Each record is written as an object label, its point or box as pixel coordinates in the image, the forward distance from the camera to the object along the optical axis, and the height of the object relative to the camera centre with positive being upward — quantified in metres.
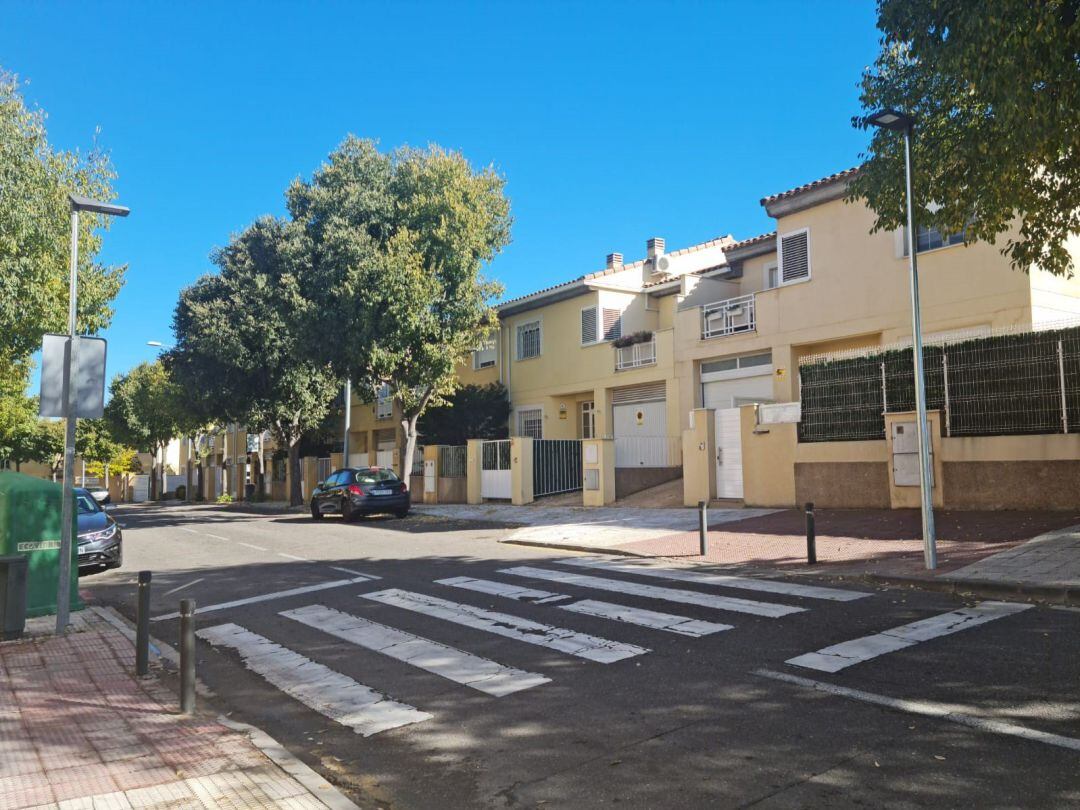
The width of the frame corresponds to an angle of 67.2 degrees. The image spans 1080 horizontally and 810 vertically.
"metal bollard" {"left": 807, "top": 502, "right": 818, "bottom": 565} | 11.20 -1.24
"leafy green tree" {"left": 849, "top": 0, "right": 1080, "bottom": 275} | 7.99 +3.87
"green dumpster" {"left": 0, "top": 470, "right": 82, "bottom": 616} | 8.88 -0.71
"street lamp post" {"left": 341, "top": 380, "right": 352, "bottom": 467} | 30.09 +1.71
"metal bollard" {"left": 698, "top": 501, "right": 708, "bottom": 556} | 12.68 -1.13
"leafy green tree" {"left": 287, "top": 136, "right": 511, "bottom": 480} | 22.77 +5.81
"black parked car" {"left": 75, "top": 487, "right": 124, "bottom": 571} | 13.12 -1.21
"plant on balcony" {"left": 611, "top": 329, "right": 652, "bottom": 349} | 26.33 +3.84
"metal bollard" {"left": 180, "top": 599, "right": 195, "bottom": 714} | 5.68 -1.37
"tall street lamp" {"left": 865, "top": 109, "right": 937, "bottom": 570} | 10.09 +1.19
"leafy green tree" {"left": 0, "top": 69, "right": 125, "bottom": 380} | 16.28 +4.93
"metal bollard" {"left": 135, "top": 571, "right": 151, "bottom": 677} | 6.65 -1.37
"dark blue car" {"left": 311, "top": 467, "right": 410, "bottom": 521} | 22.89 -0.94
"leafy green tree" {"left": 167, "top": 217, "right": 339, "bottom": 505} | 26.86 +4.48
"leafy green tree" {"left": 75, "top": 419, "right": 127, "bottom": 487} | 63.06 +1.71
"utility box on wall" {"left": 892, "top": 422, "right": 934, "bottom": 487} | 15.26 -0.06
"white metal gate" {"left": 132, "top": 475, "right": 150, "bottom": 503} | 66.12 -1.99
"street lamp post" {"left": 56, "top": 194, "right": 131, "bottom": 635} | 8.04 +0.25
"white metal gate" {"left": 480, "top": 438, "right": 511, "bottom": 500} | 26.41 -0.37
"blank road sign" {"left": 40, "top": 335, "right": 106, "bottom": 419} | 7.93 +0.88
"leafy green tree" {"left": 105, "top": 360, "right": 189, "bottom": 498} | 53.00 +3.54
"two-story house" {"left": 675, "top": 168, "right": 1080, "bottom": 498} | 17.20 +3.61
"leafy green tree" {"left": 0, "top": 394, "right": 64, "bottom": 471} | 38.81 +2.05
